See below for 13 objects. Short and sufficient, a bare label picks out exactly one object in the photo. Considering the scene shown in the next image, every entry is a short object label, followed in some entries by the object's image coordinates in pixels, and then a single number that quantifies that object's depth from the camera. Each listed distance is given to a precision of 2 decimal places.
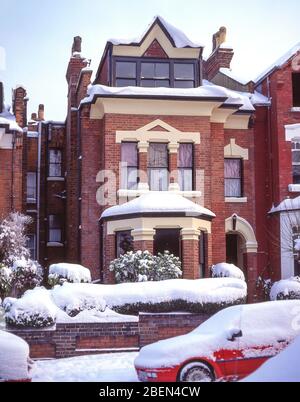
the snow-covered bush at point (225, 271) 18.28
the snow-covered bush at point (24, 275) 17.08
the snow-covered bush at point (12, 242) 18.17
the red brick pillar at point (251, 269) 21.00
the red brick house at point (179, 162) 19.39
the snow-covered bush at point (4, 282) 16.30
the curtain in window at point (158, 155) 20.45
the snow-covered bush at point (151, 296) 14.15
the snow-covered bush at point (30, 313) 13.08
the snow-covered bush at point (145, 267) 17.22
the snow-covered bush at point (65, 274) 16.52
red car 9.73
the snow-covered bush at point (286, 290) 15.98
